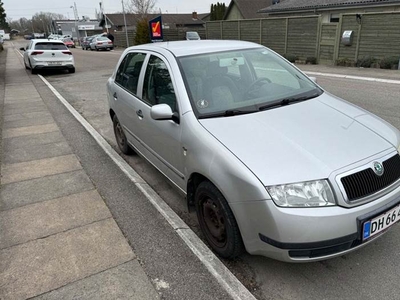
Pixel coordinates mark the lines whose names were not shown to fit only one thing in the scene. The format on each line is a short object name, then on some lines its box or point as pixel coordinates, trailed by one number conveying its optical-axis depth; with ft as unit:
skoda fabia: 6.83
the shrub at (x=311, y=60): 51.37
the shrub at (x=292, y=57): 54.39
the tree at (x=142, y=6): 142.10
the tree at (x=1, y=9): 114.59
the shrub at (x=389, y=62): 40.70
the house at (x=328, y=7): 58.34
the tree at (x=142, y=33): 101.50
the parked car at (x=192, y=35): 88.43
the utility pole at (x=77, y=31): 231.05
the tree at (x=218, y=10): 150.10
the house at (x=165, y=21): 195.83
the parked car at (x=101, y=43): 123.75
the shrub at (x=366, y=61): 42.93
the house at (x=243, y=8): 125.49
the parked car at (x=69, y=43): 167.99
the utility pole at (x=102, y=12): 199.93
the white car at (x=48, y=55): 49.70
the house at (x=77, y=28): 229.86
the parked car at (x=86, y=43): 137.31
